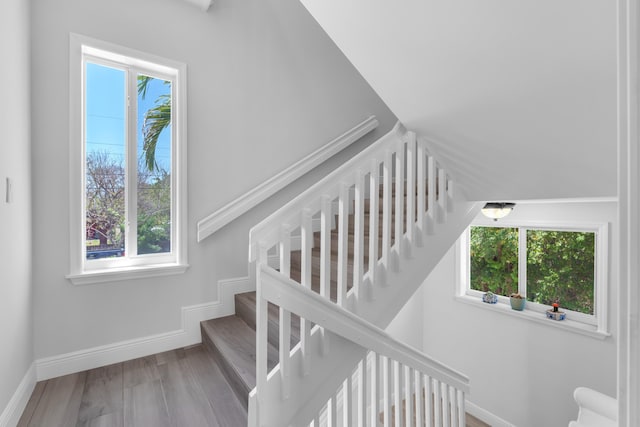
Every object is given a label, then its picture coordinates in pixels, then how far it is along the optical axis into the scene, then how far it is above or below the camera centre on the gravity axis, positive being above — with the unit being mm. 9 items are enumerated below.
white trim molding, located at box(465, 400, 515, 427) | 3297 -2329
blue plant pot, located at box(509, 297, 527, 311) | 3197 -980
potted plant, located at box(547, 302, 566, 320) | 2922 -1000
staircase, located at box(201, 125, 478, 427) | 1220 -467
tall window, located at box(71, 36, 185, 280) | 2029 +384
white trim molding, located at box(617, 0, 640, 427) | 327 -4
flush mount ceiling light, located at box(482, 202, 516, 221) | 2869 +25
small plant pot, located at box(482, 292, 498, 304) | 3447 -999
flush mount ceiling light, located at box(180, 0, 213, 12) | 2285 +1605
